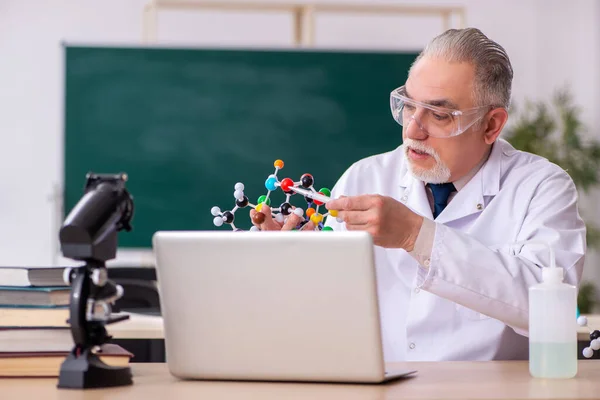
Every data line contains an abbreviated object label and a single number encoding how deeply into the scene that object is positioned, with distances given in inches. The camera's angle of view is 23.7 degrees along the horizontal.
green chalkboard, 281.6
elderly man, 119.0
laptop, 85.7
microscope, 86.9
